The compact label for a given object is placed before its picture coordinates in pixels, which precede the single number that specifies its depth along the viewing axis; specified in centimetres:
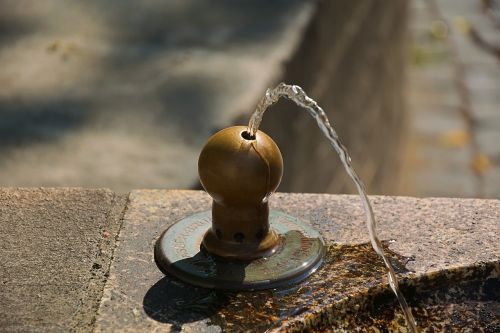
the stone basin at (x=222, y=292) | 116
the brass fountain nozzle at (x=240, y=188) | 120
